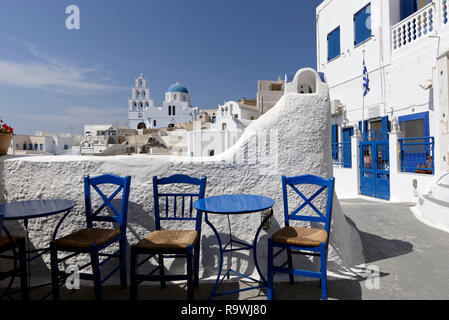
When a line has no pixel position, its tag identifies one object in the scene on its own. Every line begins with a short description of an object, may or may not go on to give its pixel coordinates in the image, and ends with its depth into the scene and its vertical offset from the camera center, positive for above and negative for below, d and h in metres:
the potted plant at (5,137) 3.30 +0.38
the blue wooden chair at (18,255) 2.40 -0.82
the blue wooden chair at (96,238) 2.34 -0.69
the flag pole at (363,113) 10.05 +1.74
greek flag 9.85 +2.88
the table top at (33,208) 2.25 -0.39
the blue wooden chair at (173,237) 2.28 -0.71
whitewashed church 59.69 +12.63
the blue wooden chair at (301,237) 2.37 -0.73
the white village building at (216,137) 21.59 +2.06
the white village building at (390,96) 6.56 +2.02
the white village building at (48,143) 44.28 +4.17
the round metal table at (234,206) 2.34 -0.41
